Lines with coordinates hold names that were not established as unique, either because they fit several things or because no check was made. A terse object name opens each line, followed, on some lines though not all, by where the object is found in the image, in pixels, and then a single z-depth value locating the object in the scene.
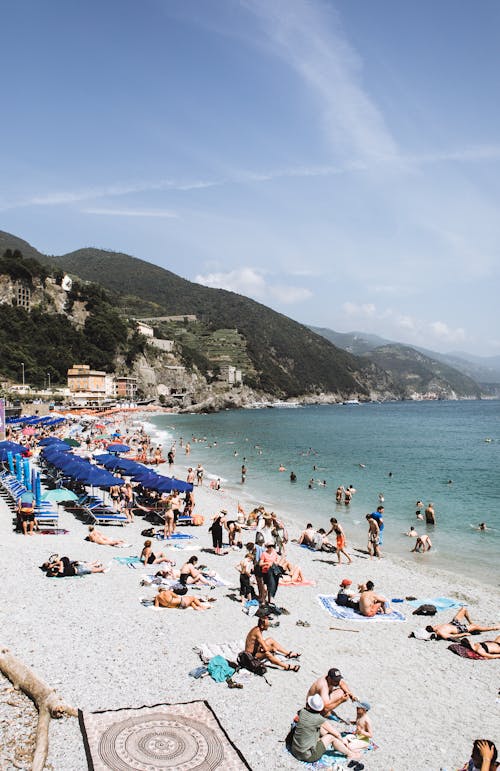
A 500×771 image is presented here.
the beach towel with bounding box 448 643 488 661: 9.07
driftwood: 5.22
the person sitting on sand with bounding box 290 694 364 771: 5.83
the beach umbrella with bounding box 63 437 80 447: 35.72
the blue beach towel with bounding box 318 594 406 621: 10.66
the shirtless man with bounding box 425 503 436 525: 20.95
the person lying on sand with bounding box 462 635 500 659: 9.12
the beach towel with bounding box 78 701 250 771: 5.24
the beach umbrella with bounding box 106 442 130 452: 32.84
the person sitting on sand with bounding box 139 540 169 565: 13.45
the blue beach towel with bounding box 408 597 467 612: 11.68
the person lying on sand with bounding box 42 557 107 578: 11.77
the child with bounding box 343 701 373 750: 6.14
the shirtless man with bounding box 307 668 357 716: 6.50
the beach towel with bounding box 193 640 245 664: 8.05
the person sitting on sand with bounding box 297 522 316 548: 16.73
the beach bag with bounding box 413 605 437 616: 11.14
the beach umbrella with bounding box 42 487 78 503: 17.94
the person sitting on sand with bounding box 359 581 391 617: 10.77
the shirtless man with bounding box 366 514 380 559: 16.16
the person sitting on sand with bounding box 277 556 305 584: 12.80
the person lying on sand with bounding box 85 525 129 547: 15.38
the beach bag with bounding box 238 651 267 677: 7.78
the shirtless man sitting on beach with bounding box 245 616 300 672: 8.03
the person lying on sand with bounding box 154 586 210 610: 10.38
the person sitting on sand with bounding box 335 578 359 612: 11.23
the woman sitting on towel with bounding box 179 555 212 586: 11.81
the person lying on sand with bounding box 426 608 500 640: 9.80
